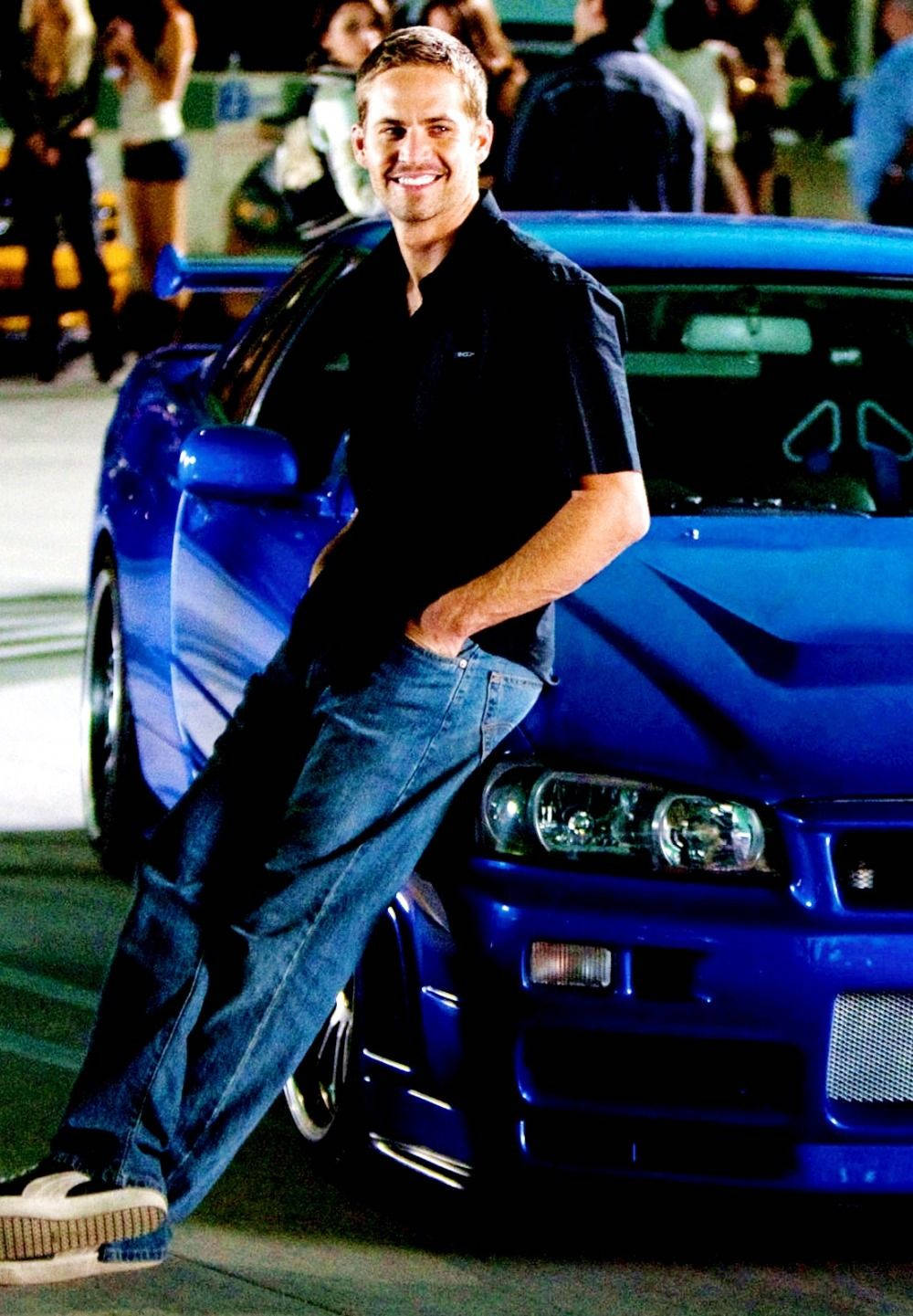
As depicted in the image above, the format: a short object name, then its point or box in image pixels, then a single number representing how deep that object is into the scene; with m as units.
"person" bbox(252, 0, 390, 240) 11.86
